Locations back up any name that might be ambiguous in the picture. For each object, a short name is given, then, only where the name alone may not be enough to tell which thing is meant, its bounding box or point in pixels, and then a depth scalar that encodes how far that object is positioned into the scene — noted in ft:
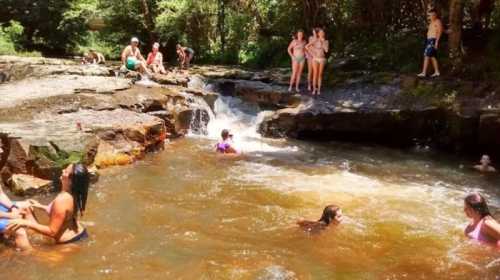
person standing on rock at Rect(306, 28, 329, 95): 50.19
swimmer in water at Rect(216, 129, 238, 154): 39.68
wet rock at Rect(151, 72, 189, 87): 52.80
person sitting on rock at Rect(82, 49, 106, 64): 71.61
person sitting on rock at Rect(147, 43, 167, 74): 59.31
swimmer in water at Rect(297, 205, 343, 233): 25.17
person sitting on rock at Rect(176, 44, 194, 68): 69.23
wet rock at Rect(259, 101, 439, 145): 46.52
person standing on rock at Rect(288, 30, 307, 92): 51.44
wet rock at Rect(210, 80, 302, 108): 51.34
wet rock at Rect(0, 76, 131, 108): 41.09
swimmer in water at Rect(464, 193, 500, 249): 22.40
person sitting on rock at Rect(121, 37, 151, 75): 56.18
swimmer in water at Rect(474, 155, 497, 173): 39.19
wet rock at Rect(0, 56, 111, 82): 52.54
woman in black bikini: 20.32
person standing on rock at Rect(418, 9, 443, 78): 48.57
